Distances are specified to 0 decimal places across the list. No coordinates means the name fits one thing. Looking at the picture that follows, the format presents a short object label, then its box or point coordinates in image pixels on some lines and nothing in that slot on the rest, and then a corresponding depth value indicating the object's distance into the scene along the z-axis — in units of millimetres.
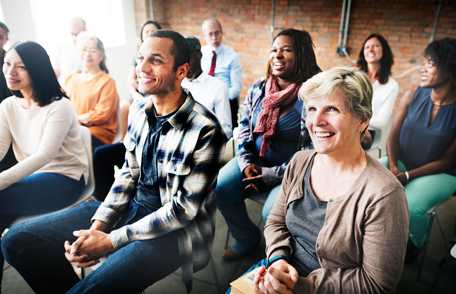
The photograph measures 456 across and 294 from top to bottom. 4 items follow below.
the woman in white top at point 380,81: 2619
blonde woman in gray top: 982
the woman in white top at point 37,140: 1730
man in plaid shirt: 1337
